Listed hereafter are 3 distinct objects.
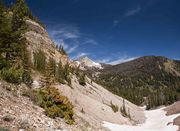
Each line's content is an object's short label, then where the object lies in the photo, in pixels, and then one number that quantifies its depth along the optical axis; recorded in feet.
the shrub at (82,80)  160.96
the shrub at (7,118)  37.94
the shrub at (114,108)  137.61
